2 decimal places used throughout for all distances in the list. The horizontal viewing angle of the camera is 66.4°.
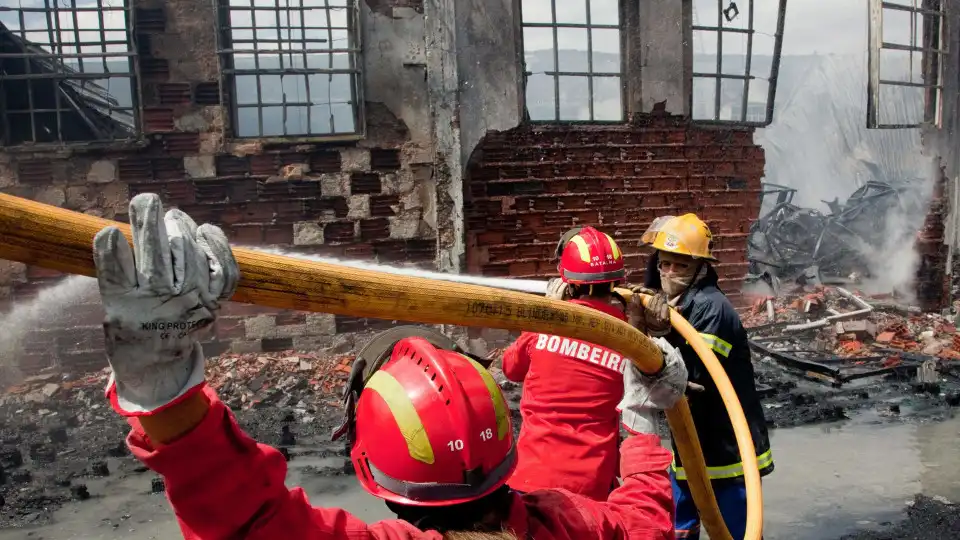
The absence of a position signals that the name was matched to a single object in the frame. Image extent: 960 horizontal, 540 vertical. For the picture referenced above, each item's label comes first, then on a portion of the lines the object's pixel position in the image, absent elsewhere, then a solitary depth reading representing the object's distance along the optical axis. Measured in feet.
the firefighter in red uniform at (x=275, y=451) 3.54
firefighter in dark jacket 10.80
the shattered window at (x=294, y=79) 25.20
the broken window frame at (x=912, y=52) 31.42
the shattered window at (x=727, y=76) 29.96
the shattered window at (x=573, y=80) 27.48
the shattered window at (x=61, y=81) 24.25
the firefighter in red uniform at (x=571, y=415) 10.07
